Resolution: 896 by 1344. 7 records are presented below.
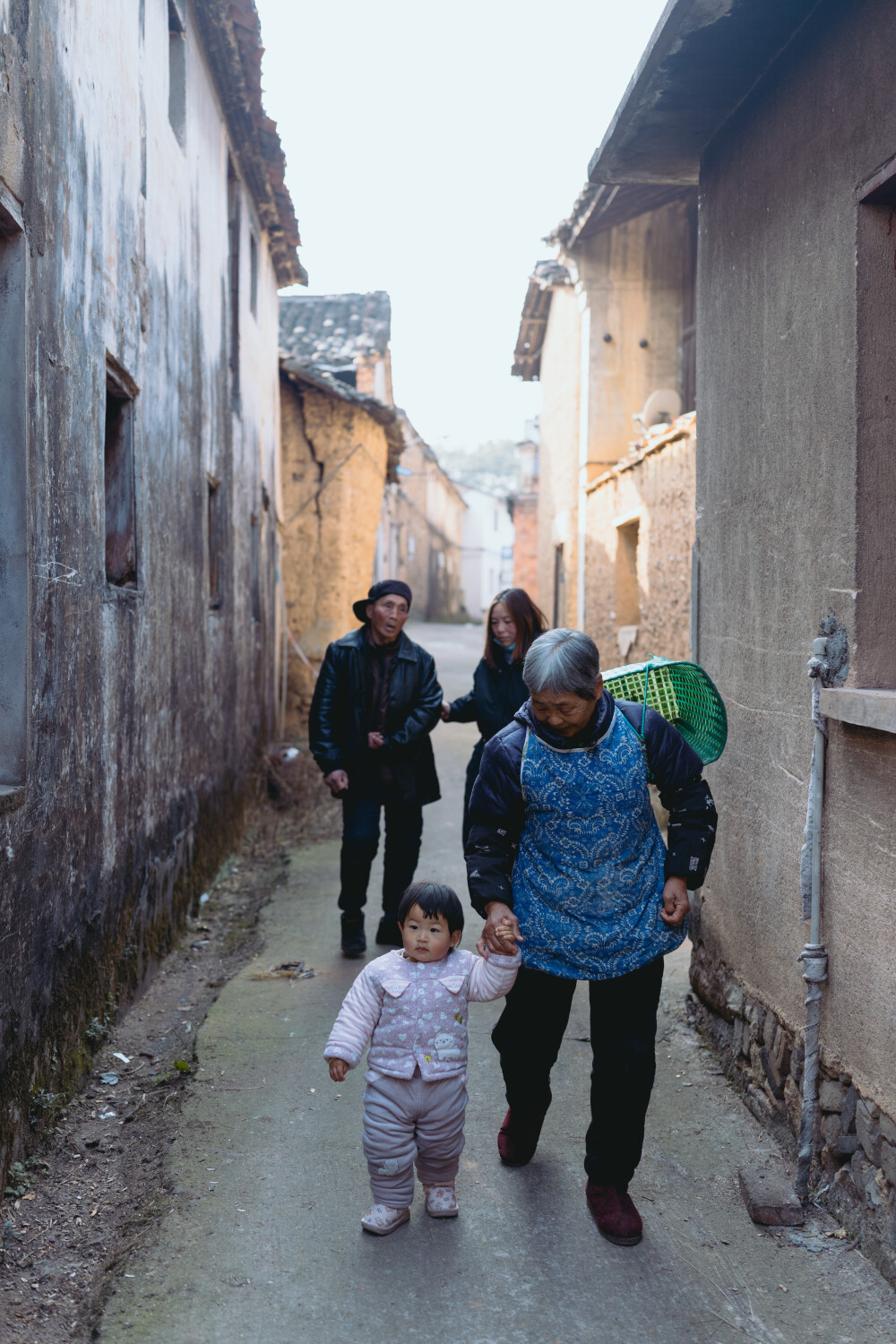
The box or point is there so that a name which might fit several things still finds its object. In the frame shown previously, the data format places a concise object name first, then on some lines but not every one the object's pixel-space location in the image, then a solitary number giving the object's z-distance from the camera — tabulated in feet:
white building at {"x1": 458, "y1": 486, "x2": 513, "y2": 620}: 178.81
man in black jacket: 17.98
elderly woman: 9.37
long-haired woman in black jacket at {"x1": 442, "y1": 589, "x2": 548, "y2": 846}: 17.33
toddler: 9.42
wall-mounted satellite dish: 36.06
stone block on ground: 10.01
